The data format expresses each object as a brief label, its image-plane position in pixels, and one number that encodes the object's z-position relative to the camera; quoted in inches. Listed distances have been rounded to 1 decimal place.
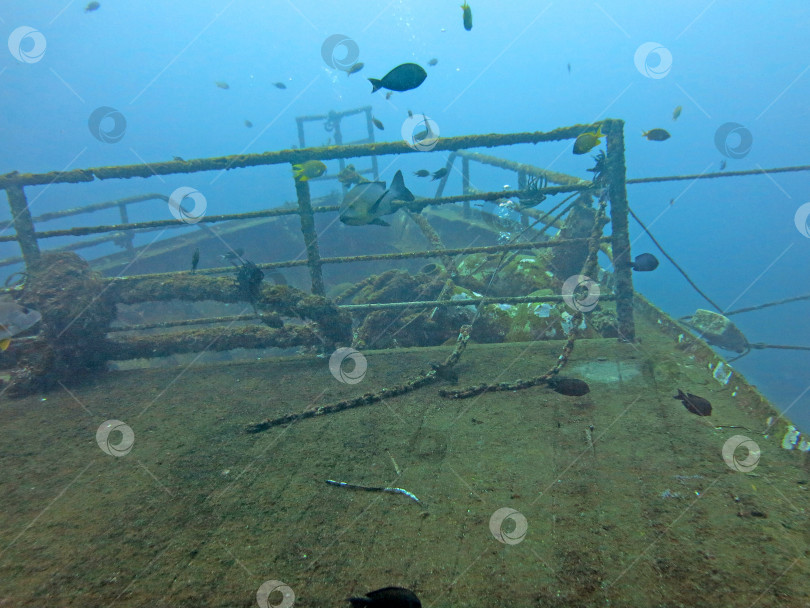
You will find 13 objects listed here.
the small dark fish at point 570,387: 103.3
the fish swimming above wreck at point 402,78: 139.2
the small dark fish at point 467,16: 190.4
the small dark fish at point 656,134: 235.9
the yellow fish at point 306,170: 143.8
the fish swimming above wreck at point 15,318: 133.3
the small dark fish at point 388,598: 47.8
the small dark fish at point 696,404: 91.1
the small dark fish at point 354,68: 340.9
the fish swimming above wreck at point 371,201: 119.5
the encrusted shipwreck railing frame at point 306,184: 139.0
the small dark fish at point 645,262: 166.2
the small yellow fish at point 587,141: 142.9
